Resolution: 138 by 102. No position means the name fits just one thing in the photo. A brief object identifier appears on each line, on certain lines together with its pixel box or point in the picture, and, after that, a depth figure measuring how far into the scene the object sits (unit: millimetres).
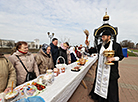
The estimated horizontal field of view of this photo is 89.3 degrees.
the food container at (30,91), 1105
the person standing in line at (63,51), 3342
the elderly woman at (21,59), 1708
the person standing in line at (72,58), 4749
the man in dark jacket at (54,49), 3238
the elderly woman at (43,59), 2309
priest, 1892
